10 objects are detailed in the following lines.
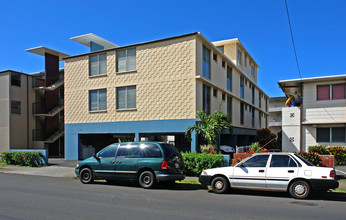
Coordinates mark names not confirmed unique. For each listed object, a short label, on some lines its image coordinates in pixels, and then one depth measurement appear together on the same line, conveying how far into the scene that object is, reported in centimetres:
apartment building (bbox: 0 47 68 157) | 2767
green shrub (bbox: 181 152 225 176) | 1405
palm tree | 1745
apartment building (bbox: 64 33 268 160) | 1992
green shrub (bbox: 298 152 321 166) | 1315
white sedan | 911
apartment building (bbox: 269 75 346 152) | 1777
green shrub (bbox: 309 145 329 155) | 1706
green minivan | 1144
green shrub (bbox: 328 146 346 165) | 1706
